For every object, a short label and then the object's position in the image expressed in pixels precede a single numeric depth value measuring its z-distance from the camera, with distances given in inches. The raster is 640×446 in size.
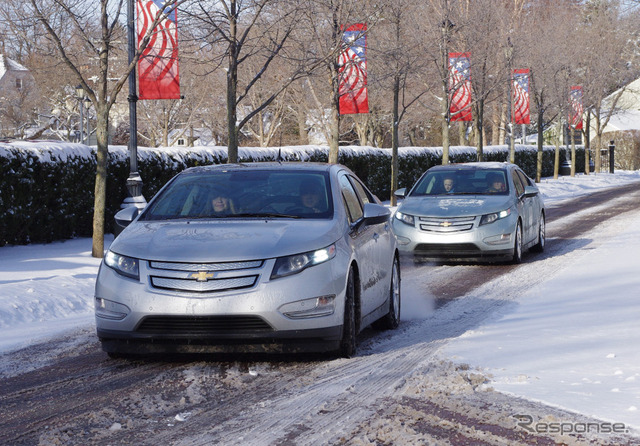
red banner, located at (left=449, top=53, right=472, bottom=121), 1199.6
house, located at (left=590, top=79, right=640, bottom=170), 2842.0
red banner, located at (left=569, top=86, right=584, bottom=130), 2064.0
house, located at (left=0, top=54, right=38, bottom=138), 2372.0
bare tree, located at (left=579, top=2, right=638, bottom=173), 2241.6
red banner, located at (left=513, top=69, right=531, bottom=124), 1570.6
